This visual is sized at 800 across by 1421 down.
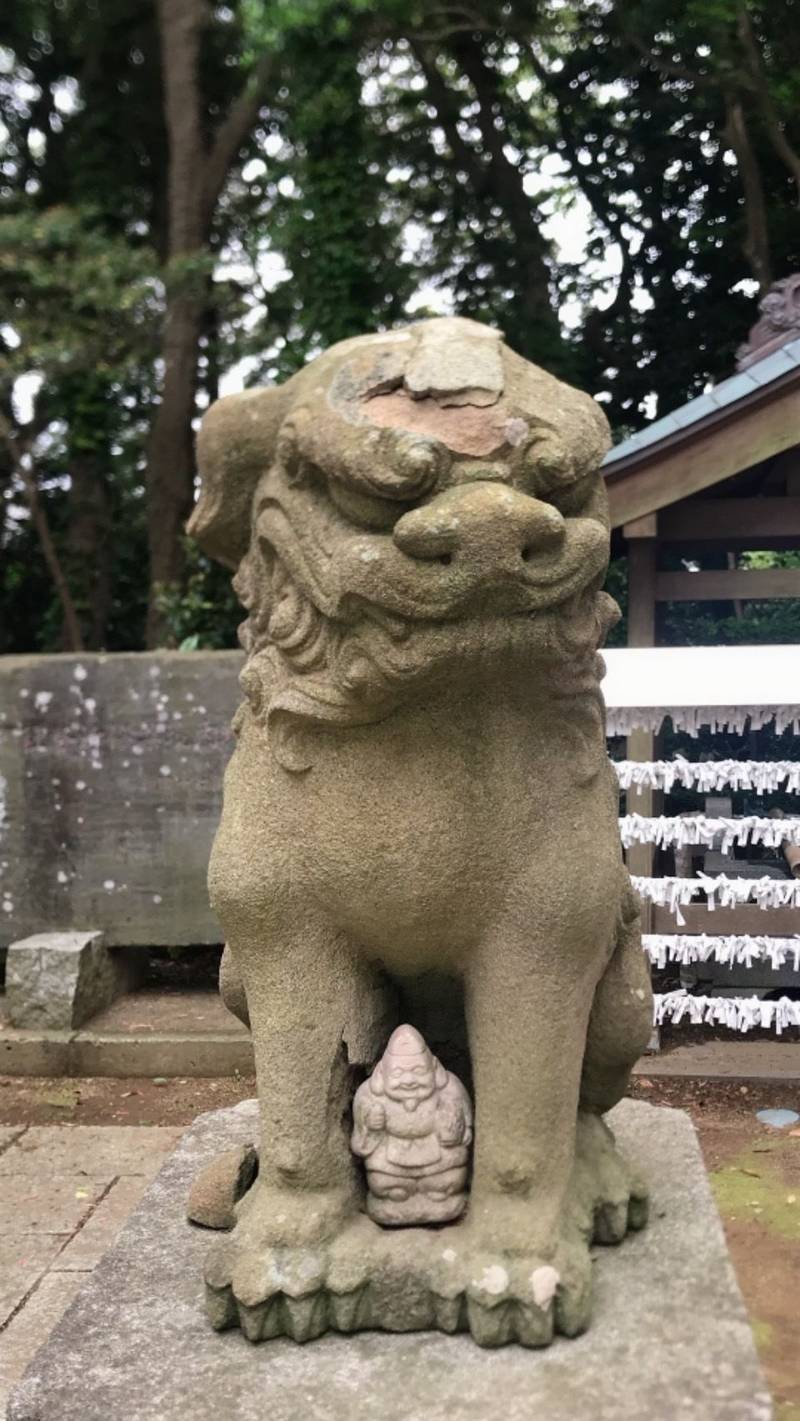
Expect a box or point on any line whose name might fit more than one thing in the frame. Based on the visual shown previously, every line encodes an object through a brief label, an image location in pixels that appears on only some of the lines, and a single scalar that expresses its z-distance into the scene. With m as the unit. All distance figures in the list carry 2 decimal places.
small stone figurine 1.77
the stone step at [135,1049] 4.52
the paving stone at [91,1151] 3.78
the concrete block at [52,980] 4.60
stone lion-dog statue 1.59
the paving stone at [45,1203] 3.40
